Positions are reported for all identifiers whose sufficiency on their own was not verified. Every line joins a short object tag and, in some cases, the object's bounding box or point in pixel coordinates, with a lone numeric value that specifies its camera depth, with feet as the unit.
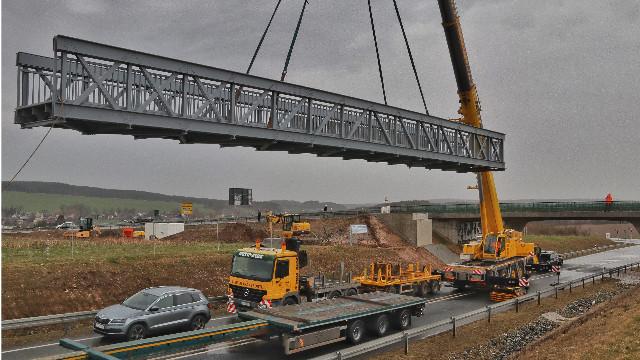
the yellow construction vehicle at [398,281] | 74.79
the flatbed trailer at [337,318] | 44.83
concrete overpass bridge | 150.30
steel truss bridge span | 45.37
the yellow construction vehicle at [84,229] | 157.38
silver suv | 48.55
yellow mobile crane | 82.99
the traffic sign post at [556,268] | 108.34
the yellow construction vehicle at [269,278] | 55.83
